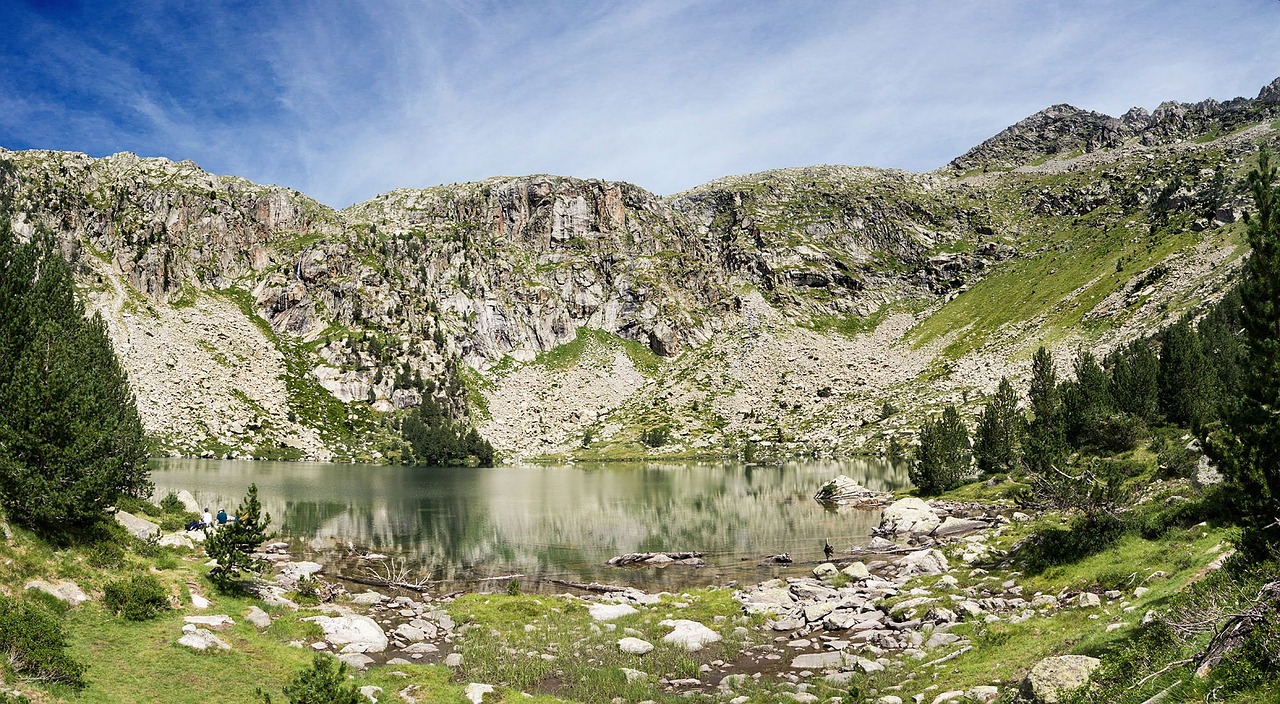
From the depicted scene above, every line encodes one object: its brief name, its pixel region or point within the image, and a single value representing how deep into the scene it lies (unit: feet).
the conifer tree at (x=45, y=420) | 76.38
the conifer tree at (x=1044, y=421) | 114.21
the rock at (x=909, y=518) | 161.79
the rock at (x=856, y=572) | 116.37
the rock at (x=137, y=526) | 99.19
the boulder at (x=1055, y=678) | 41.24
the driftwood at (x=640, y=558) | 145.38
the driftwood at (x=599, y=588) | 118.01
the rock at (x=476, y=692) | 60.18
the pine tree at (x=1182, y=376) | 172.04
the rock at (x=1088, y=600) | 68.25
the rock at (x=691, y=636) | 82.69
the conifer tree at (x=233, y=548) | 88.79
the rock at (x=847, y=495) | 233.76
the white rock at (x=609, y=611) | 96.78
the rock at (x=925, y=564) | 112.37
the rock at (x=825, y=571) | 121.91
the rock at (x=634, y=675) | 70.23
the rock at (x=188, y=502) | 160.97
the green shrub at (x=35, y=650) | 47.57
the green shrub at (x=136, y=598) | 68.03
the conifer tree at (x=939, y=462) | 218.79
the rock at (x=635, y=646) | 80.13
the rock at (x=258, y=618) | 78.79
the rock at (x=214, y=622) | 71.36
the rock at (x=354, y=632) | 79.36
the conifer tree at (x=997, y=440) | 222.48
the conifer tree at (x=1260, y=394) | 52.06
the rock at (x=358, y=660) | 71.15
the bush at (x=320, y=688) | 40.70
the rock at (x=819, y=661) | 72.02
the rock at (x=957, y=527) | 148.05
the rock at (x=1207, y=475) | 86.48
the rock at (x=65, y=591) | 65.46
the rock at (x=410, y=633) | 84.48
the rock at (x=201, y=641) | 64.18
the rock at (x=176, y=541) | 106.68
